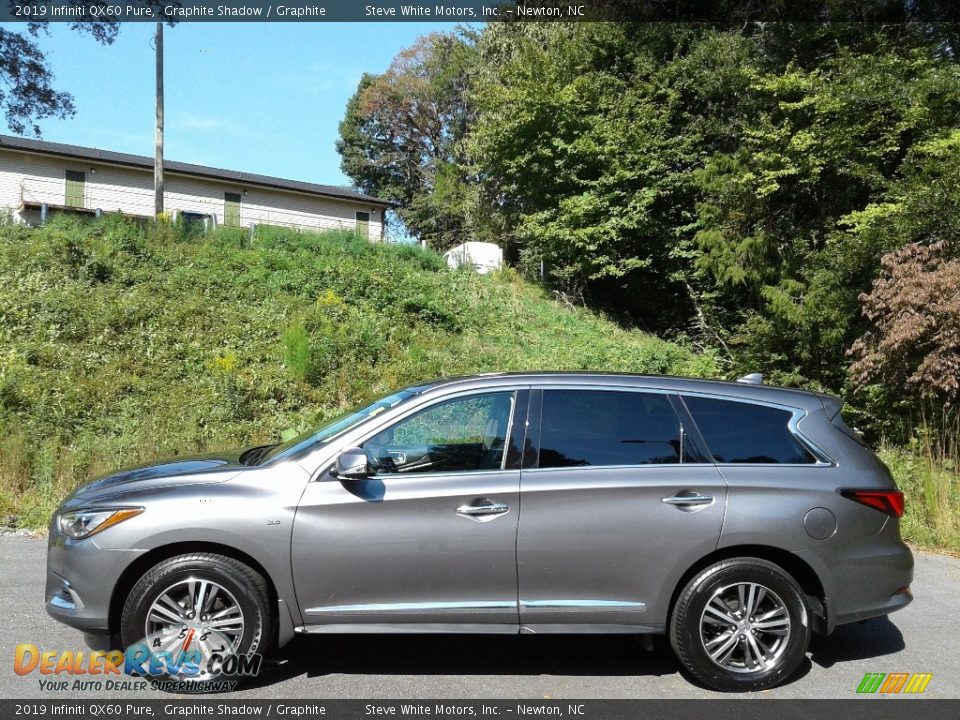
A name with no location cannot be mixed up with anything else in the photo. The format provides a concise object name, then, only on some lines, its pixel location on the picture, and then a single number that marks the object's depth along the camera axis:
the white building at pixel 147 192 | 27.97
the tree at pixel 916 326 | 10.71
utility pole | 22.47
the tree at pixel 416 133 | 41.97
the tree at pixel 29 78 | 17.02
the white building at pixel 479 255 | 24.26
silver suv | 4.25
